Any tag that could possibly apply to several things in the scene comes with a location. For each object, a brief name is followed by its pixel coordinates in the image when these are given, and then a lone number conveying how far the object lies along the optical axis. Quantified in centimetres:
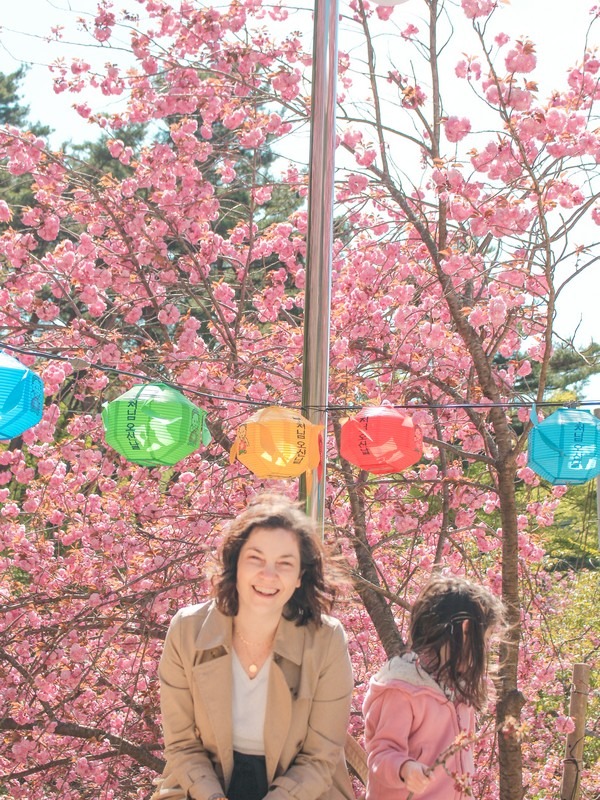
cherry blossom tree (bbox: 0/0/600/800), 528
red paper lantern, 409
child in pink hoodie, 275
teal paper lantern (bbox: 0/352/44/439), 370
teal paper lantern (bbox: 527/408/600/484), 400
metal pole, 365
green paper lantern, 395
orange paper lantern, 381
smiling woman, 275
